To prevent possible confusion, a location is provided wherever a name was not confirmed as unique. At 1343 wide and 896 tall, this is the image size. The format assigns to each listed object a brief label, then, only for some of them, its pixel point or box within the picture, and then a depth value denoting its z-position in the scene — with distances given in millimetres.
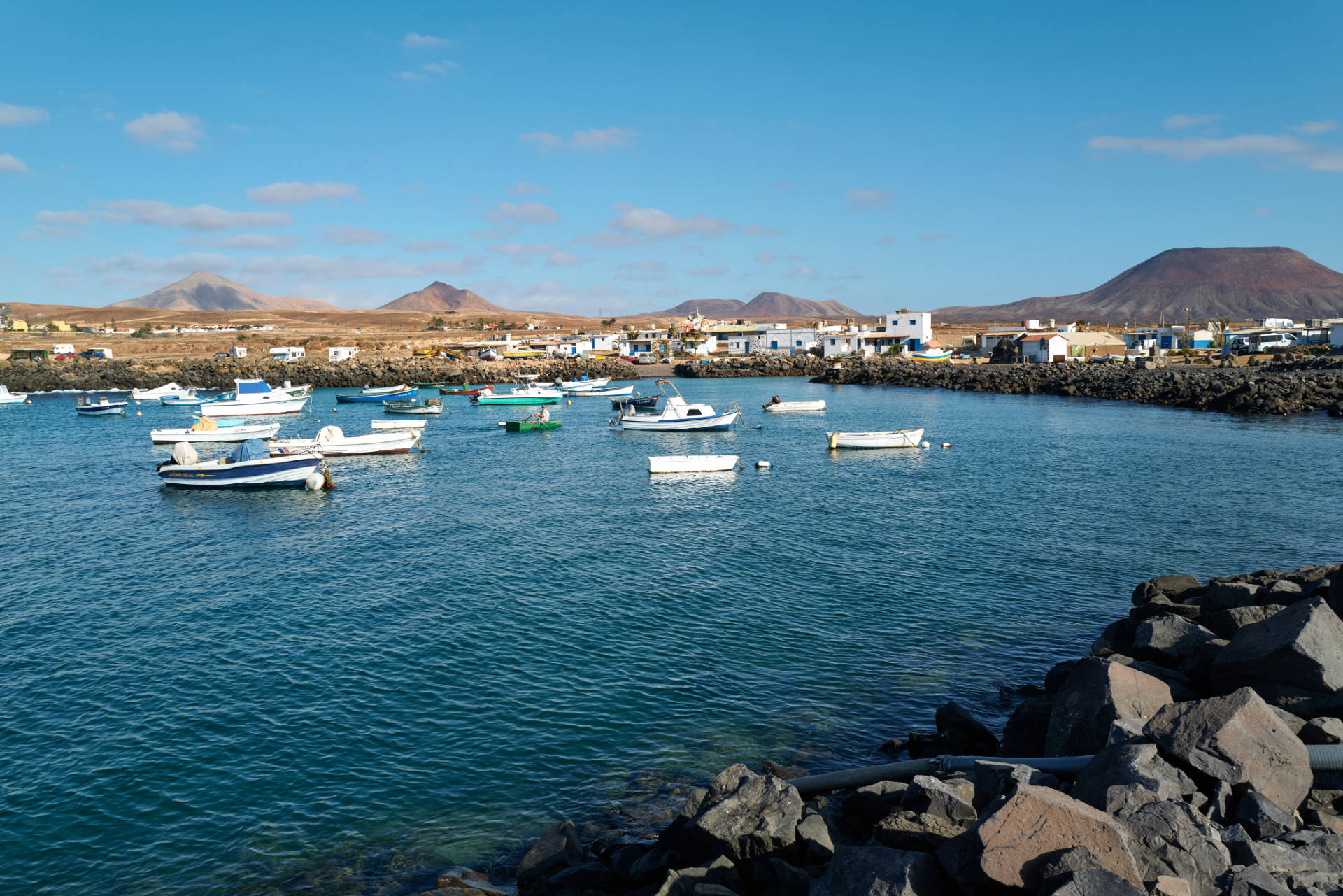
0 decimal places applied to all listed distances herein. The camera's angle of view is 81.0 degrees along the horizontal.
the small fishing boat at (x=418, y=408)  76975
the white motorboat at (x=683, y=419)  61969
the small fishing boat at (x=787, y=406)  79062
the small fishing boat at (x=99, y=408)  81438
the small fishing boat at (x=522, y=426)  66125
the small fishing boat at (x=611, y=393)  103938
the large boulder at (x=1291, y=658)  11898
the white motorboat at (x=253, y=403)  78625
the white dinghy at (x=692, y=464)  45594
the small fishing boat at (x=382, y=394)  98125
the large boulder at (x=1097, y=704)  11234
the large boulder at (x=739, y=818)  9883
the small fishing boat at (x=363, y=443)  52812
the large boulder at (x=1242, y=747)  9508
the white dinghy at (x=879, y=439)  53688
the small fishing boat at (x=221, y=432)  60844
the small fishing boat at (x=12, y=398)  96325
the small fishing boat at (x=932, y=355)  141875
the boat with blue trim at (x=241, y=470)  41781
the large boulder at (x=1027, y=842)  7430
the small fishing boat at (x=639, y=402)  74562
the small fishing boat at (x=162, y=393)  96375
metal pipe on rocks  11102
